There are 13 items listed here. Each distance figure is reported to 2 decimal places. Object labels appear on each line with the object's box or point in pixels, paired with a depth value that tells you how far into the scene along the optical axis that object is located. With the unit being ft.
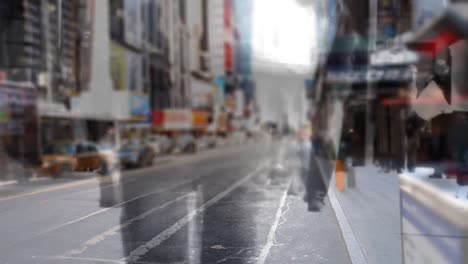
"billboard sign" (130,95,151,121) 150.30
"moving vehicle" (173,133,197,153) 147.02
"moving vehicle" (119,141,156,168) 83.30
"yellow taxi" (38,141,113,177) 66.13
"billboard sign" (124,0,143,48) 157.07
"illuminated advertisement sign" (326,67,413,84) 73.20
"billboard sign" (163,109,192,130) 202.17
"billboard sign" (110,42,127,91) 146.20
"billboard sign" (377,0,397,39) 68.59
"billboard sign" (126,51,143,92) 158.51
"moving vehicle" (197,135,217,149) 189.37
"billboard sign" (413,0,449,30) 49.85
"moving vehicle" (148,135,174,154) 132.57
